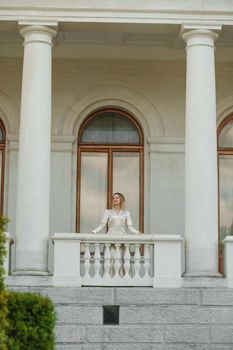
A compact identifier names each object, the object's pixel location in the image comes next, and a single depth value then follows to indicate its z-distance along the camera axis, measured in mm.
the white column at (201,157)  18641
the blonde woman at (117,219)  19594
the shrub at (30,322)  13352
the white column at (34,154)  18531
